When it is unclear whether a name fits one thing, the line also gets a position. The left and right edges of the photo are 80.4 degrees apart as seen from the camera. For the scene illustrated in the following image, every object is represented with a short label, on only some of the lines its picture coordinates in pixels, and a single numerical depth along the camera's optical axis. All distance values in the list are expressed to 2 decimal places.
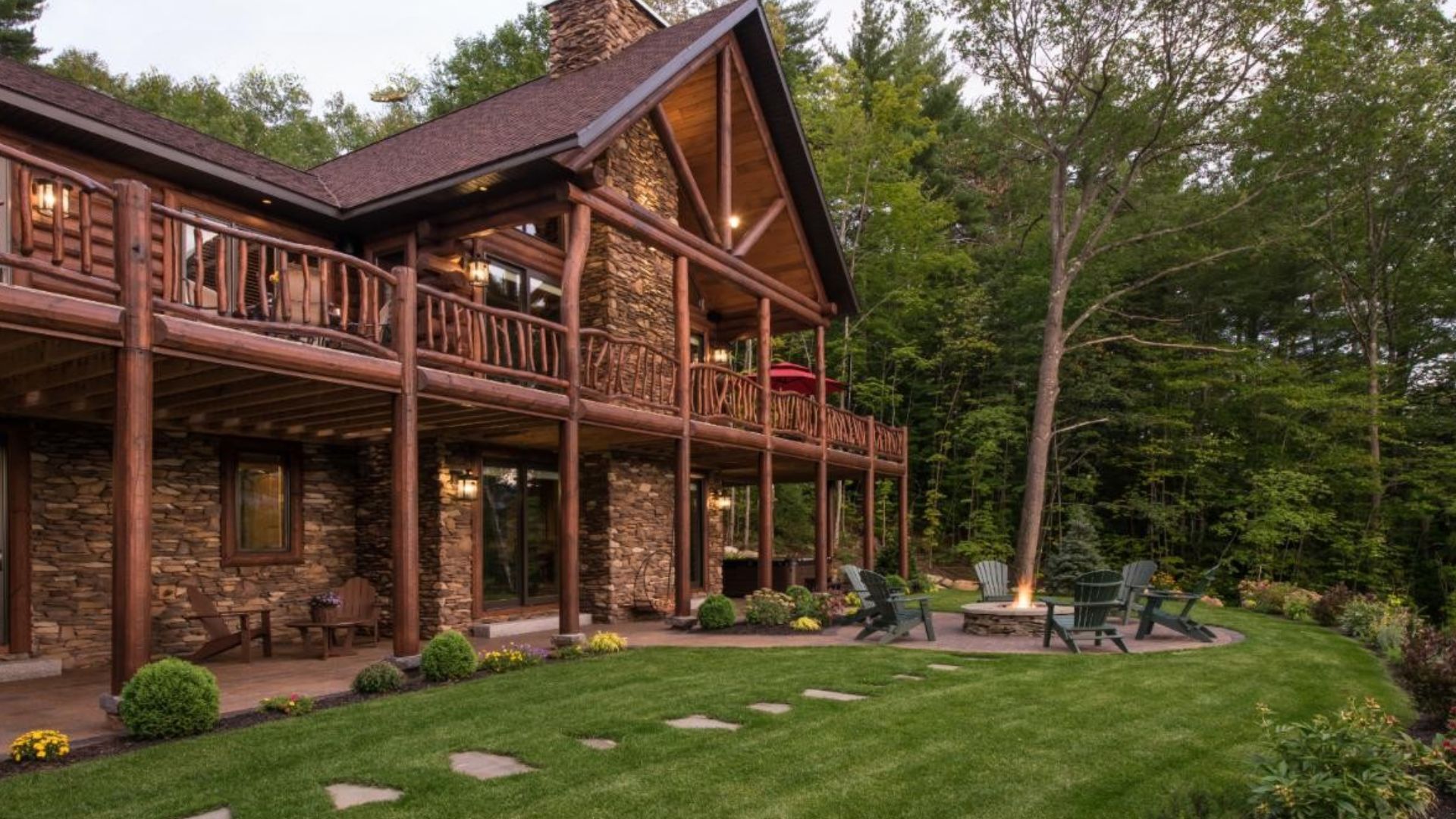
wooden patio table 8.75
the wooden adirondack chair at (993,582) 12.54
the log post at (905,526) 17.59
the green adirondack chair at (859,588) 11.04
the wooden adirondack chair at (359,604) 9.55
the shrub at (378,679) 6.85
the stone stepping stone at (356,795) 4.27
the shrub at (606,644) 8.95
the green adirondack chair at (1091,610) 9.27
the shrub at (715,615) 10.99
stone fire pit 10.57
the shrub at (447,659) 7.42
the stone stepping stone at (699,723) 5.76
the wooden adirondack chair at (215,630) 8.10
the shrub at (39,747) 4.95
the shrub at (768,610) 11.31
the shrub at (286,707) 6.14
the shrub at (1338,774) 3.71
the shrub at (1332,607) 13.36
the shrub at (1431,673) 6.56
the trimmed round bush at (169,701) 5.40
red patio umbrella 15.71
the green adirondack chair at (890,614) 9.98
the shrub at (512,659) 7.98
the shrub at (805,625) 11.10
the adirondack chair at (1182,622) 10.02
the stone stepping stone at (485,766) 4.74
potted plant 9.09
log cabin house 6.29
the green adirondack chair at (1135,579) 11.77
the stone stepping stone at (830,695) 6.65
